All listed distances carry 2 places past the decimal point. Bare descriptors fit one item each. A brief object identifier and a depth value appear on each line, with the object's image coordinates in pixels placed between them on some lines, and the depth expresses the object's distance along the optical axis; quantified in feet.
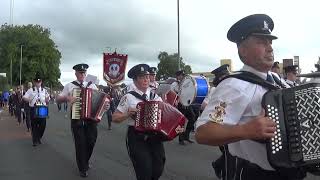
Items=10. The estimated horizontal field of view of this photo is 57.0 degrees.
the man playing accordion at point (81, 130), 17.41
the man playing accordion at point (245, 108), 5.80
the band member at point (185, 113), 25.74
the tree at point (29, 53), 167.08
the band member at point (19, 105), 44.50
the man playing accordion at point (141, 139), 12.09
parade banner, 30.85
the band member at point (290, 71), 19.03
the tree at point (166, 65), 122.31
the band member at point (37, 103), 26.46
